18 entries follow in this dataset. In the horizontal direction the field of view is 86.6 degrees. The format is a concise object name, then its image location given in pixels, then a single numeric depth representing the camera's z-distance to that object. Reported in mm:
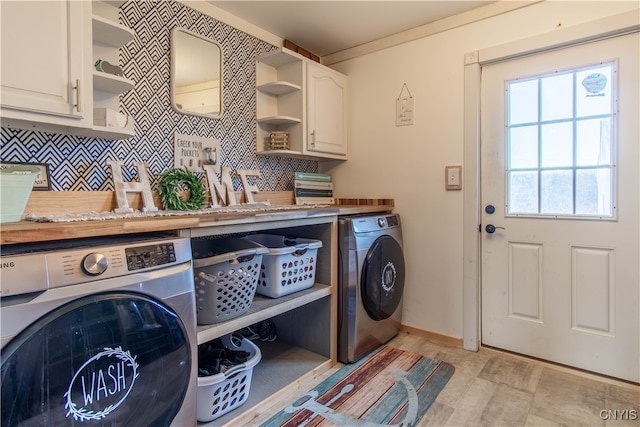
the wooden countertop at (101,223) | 924
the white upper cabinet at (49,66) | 1172
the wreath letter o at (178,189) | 1855
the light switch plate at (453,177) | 2297
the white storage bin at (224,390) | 1458
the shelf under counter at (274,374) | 1574
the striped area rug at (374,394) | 1564
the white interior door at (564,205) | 1830
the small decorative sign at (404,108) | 2512
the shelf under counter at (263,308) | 1384
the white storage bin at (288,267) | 1805
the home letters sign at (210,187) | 1697
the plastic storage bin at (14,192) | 1185
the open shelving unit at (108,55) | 1489
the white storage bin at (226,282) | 1438
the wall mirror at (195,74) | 1961
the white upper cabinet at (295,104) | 2449
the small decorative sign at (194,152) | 1987
